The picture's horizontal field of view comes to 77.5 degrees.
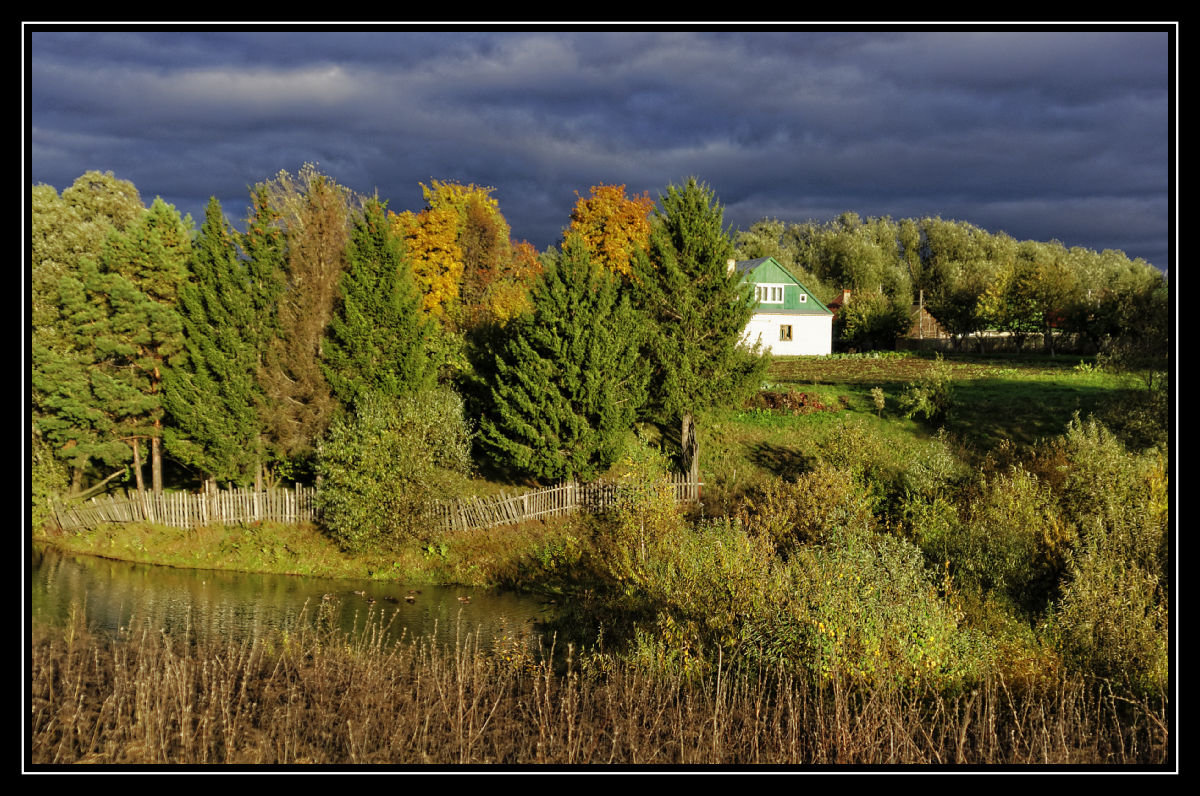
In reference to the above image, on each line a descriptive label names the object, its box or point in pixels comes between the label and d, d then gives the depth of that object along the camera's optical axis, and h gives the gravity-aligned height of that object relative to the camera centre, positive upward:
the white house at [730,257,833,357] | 58.59 +6.86
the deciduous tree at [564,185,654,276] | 49.59 +12.11
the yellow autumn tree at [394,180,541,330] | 42.56 +9.33
